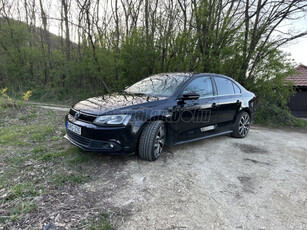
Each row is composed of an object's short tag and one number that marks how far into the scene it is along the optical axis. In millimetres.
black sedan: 2697
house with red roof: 11320
